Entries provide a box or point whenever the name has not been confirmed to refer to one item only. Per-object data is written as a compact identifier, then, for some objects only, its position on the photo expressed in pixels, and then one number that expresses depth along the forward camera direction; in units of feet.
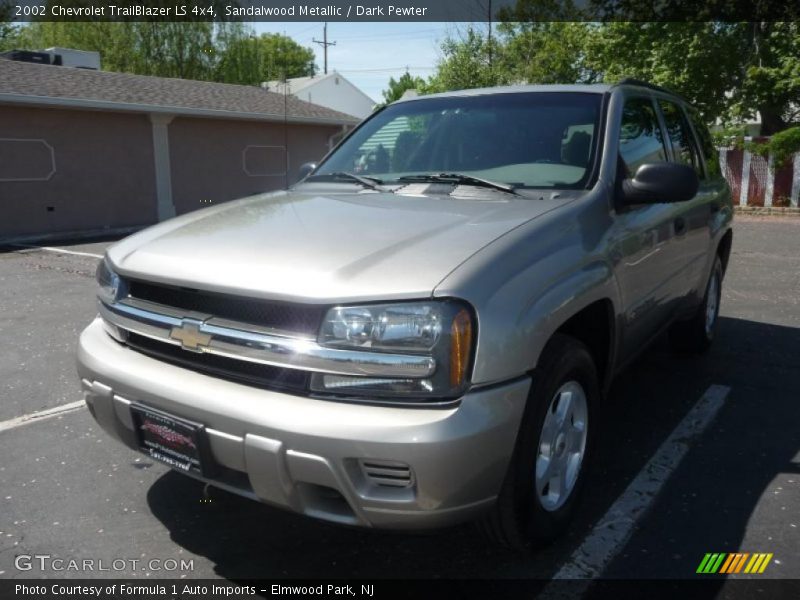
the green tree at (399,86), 238.48
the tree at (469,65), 88.63
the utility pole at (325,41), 206.41
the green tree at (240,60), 113.29
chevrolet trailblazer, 6.98
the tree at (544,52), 98.89
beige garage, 48.73
